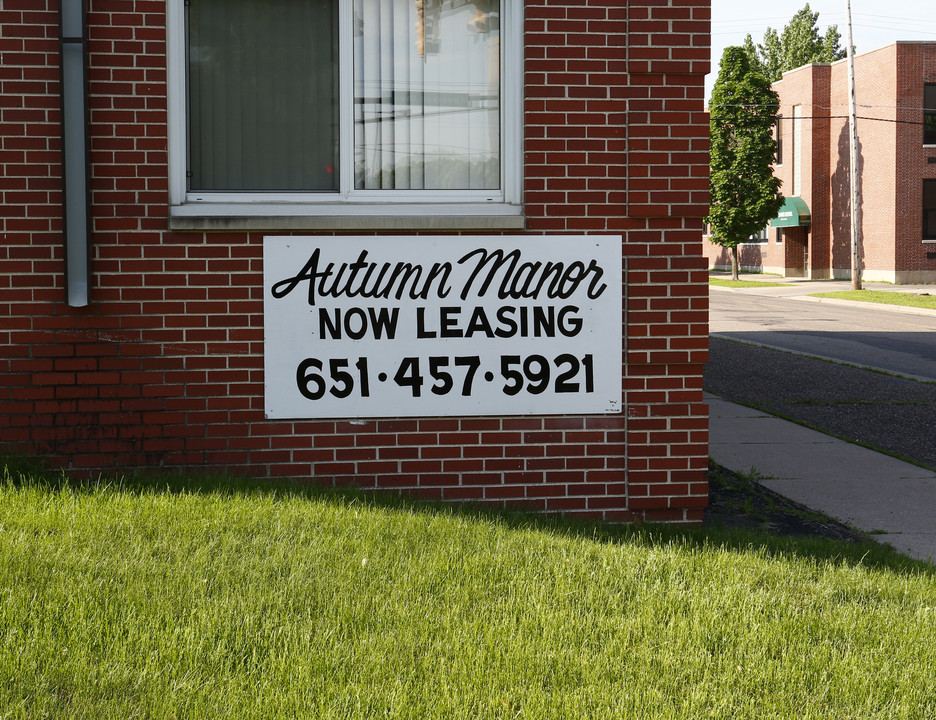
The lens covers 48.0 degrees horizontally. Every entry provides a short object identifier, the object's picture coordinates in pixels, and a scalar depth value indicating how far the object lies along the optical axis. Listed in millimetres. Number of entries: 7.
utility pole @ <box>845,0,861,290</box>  36062
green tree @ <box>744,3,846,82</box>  79938
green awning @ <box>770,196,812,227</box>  48344
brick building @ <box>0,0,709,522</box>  5664
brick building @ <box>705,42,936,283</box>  41531
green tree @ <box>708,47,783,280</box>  48906
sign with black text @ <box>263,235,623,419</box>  5785
